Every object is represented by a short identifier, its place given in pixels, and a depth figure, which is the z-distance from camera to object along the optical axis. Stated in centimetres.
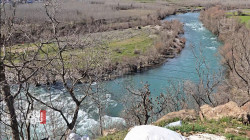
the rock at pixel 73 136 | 1031
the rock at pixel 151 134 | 733
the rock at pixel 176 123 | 1104
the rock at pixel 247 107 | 1270
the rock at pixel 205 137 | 900
